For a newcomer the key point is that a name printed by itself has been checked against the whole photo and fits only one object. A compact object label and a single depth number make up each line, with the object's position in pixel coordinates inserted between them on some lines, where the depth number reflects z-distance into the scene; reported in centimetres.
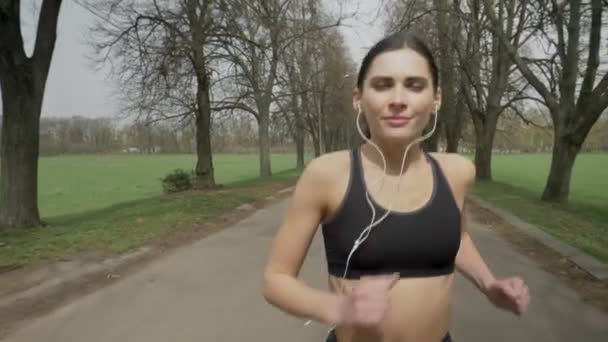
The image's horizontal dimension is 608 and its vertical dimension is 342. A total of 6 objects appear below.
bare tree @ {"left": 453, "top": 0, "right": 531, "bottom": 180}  1945
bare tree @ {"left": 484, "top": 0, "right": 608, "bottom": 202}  1190
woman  139
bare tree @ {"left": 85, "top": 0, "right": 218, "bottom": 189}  1259
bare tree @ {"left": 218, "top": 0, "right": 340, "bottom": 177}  1203
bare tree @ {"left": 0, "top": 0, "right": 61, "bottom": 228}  872
